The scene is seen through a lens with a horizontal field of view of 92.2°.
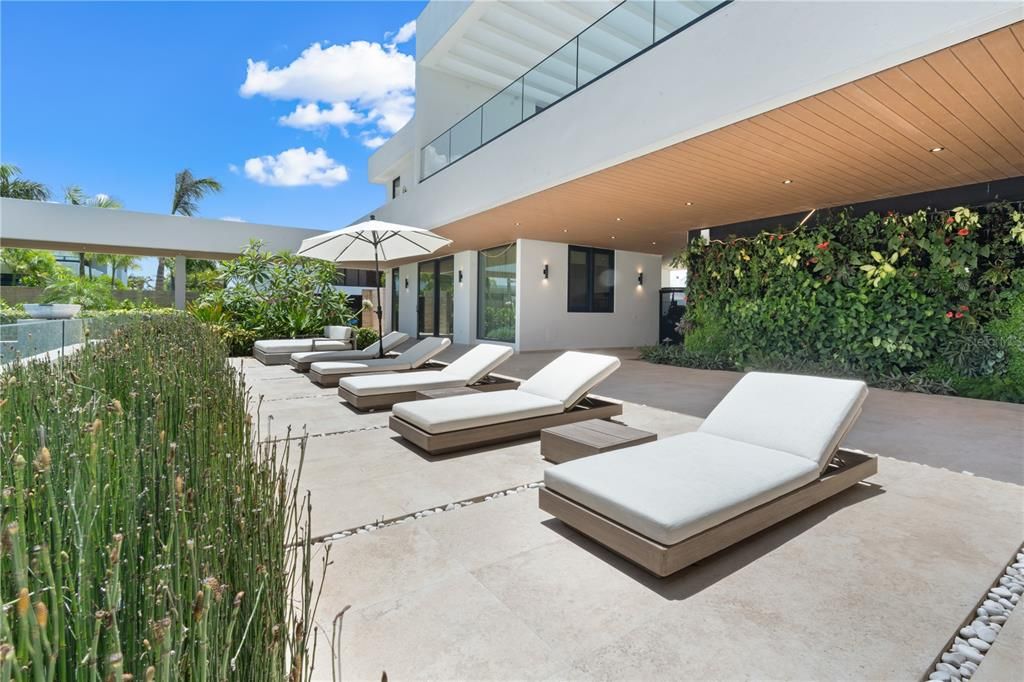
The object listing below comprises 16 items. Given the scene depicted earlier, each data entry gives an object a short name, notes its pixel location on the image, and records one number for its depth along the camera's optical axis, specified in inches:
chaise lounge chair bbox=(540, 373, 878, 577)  84.0
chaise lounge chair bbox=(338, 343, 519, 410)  213.0
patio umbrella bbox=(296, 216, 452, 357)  311.4
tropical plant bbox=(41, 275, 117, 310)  500.1
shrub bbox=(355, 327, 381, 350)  471.8
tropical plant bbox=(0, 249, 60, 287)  815.1
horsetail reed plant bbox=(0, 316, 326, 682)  31.1
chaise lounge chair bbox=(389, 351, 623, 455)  151.5
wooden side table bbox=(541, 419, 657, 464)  132.1
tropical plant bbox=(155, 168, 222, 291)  925.2
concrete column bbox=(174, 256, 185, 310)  650.2
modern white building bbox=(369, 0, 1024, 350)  163.2
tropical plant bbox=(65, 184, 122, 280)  888.3
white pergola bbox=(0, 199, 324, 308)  523.2
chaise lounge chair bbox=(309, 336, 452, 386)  273.0
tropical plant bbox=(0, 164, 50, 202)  832.9
